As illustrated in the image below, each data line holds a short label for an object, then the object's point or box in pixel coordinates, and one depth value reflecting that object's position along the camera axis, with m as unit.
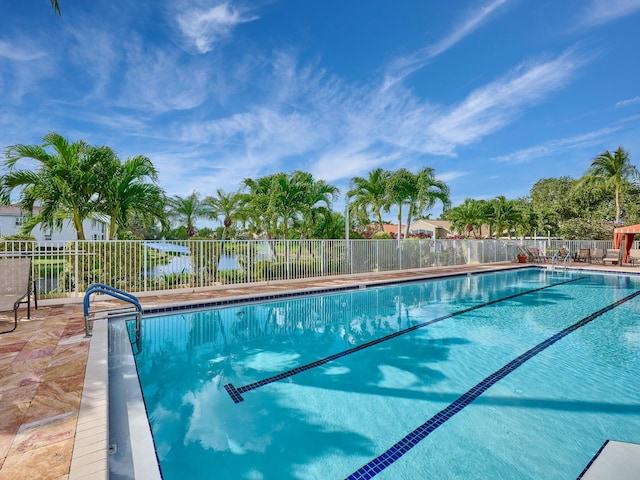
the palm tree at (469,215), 25.58
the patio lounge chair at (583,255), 21.56
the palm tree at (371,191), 17.08
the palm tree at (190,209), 17.78
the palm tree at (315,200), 14.05
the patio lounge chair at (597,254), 21.13
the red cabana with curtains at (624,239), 20.19
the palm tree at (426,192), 16.87
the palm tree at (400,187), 16.67
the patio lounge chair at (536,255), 22.80
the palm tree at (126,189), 8.98
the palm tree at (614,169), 24.75
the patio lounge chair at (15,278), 5.85
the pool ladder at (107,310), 5.11
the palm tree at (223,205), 17.56
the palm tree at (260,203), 14.12
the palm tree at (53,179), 8.19
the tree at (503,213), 26.61
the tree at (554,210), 30.76
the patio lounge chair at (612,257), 20.33
